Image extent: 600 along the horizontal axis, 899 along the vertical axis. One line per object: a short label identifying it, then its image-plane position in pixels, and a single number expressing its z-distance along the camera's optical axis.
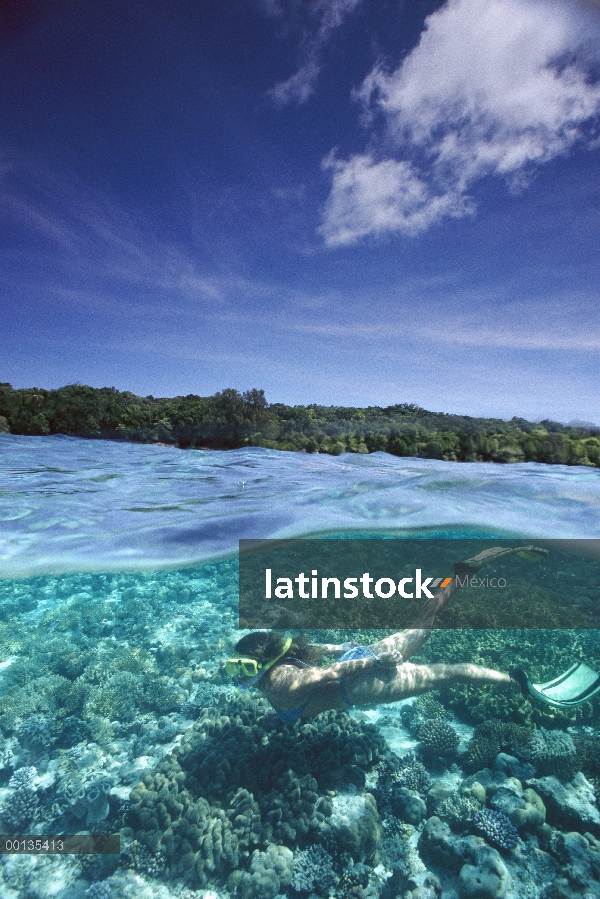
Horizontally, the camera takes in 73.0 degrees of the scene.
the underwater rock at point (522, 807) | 5.83
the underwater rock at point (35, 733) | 7.28
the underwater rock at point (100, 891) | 4.92
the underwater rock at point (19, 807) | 6.00
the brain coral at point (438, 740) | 7.23
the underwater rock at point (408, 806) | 6.05
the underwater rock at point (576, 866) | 5.04
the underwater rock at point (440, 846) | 5.42
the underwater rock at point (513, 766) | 6.68
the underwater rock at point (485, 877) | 4.95
